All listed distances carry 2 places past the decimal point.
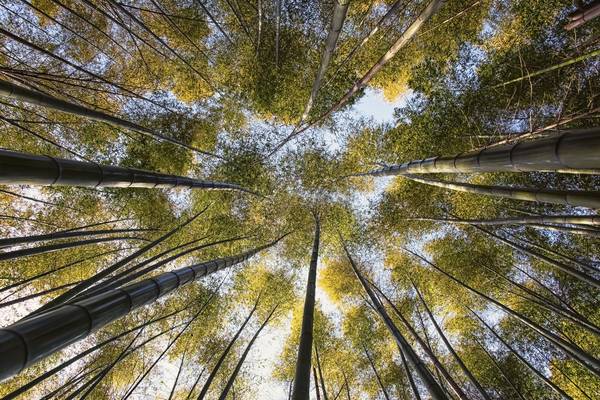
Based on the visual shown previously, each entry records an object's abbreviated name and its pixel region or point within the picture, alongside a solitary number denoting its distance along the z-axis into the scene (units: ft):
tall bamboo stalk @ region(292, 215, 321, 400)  6.63
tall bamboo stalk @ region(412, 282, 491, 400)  13.90
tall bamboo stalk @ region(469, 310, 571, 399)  15.35
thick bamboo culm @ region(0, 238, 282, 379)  4.76
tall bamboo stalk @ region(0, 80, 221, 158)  7.61
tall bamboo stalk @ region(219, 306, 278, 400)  11.23
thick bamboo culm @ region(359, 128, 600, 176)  5.08
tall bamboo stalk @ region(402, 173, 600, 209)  7.82
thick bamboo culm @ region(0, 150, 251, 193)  6.32
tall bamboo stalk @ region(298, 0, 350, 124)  8.86
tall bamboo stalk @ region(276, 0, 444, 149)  8.94
